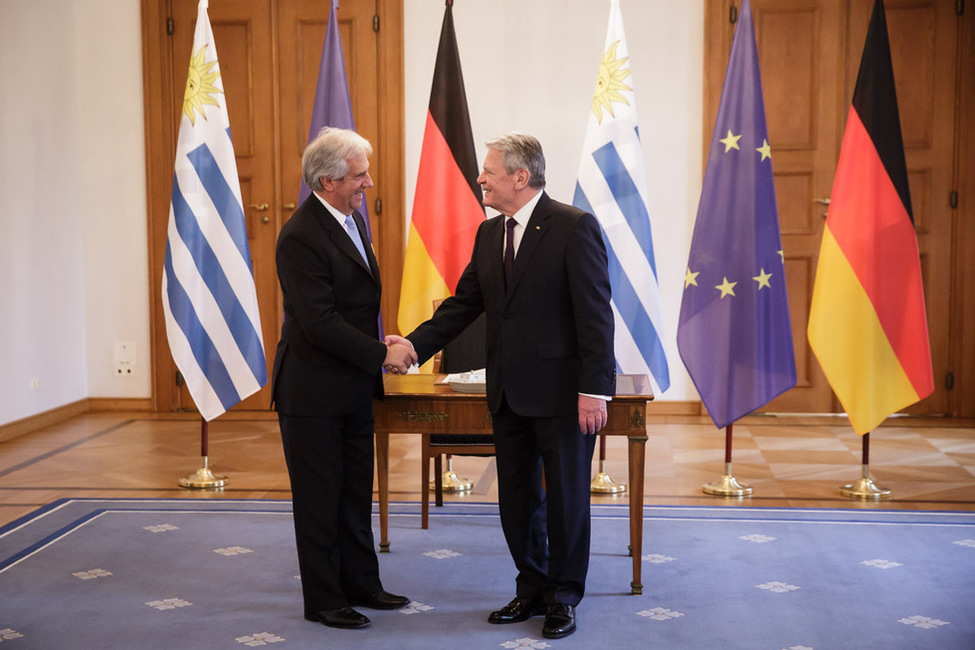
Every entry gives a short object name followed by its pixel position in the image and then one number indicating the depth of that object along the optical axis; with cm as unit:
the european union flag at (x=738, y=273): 488
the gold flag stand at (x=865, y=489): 487
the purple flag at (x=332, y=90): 558
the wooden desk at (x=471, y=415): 350
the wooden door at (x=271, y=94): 700
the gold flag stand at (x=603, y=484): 500
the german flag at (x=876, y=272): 482
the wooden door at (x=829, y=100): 676
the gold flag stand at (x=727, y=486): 491
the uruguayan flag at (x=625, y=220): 505
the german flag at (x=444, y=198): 564
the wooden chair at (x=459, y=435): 424
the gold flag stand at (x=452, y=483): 504
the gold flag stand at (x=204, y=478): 509
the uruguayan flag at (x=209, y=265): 509
